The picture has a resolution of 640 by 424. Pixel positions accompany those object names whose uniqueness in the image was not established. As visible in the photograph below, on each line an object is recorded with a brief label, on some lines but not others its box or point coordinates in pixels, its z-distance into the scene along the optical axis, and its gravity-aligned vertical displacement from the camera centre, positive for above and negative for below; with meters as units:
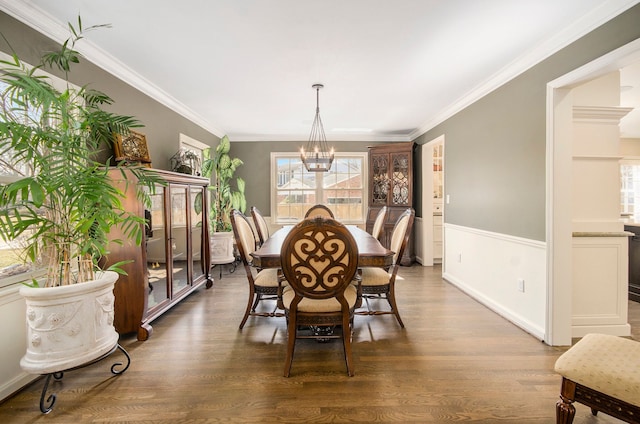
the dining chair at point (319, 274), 1.79 -0.45
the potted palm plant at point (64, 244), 1.53 -0.22
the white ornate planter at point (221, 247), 4.50 -0.67
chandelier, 3.32 +0.50
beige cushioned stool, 1.20 -0.76
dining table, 2.14 -0.39
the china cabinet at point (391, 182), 5.23 +0.40
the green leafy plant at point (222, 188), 4.70 +0.30
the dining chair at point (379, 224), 3.48 -0.25
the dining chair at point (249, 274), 2.51 -0.64
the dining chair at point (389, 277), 2.53 -0.66
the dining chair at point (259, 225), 3.57 -0.26
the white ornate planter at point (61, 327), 1.60 -0.69
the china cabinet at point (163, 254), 2.38 -0.47
